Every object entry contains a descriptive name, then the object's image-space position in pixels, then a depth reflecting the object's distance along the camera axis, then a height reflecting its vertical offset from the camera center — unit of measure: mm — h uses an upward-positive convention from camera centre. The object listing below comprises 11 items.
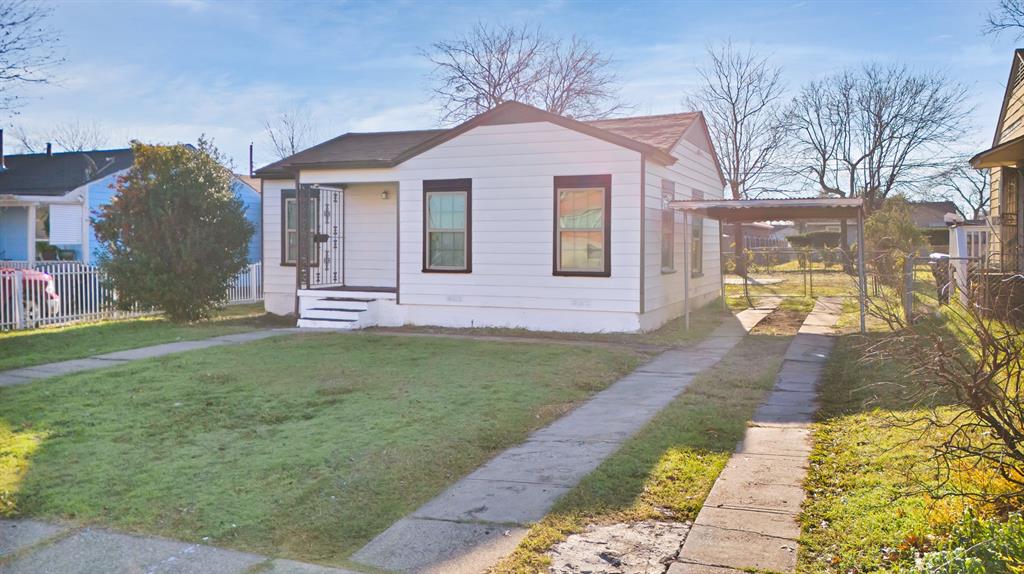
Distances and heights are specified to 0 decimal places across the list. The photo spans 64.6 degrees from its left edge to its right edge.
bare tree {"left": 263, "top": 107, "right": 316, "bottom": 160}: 46438 +8212
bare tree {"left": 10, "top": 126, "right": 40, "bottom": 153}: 47506 +6820
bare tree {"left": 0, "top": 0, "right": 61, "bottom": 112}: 15562 +4267
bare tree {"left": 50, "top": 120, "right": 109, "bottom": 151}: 51938 +8461
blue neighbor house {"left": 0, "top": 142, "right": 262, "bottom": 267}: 25312 +1738
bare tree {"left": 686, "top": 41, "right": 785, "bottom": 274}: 42250 +7128
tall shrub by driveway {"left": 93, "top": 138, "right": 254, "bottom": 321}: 14562 +521
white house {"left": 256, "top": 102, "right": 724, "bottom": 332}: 12984 +639
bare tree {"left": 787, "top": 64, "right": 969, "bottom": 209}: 41812 +7463
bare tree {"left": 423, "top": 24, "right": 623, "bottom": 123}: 37719 +9136
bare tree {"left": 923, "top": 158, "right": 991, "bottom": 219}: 42156 +4528
